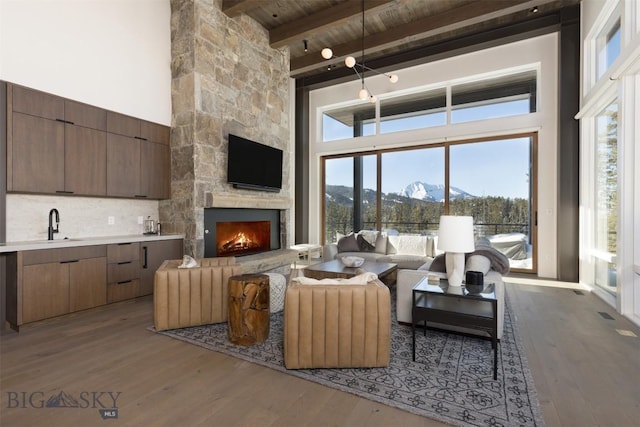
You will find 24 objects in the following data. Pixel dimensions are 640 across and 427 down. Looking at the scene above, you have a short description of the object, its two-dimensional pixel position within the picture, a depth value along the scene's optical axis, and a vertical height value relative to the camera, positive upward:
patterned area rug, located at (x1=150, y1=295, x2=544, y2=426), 1.74 -1.13
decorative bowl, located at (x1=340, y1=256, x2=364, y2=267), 4.04 -0.65
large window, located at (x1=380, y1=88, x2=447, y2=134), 6.28 +2.20
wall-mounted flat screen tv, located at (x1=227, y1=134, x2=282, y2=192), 5.01 +0.85
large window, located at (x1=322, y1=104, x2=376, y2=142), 7.10 +2.22
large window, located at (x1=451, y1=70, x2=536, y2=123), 5.54 +2.21
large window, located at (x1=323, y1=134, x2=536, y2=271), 5.62 +0.48
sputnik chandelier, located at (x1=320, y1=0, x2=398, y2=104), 3.80 +1.92
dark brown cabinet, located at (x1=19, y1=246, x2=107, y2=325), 2.93 -0.73
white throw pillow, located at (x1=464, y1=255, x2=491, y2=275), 2.85 -0.48
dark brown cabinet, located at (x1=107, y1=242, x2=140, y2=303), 3.61 -0.73
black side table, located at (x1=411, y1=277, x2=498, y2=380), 2.19 -0.78
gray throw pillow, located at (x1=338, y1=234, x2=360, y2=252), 5.75 -0.60
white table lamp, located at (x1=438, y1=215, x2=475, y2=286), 2.52 -0.23
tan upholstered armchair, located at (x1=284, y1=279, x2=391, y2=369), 2.15 -0.80
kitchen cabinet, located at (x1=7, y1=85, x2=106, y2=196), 3.06 +0.74
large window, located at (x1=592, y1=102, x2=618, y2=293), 3.90 +0.20
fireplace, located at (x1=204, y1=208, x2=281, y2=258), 4.84 -0.34
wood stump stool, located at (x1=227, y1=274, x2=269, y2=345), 2.56 -0.84
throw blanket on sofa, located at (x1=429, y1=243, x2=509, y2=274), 2.94 -0.46
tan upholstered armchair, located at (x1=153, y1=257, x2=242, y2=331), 2.87 -0.80
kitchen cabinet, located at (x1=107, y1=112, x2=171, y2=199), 3.97 +0.76
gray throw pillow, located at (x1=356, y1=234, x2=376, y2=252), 5.71 -0.61
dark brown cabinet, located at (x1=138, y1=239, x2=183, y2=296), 3.97 -0.62
